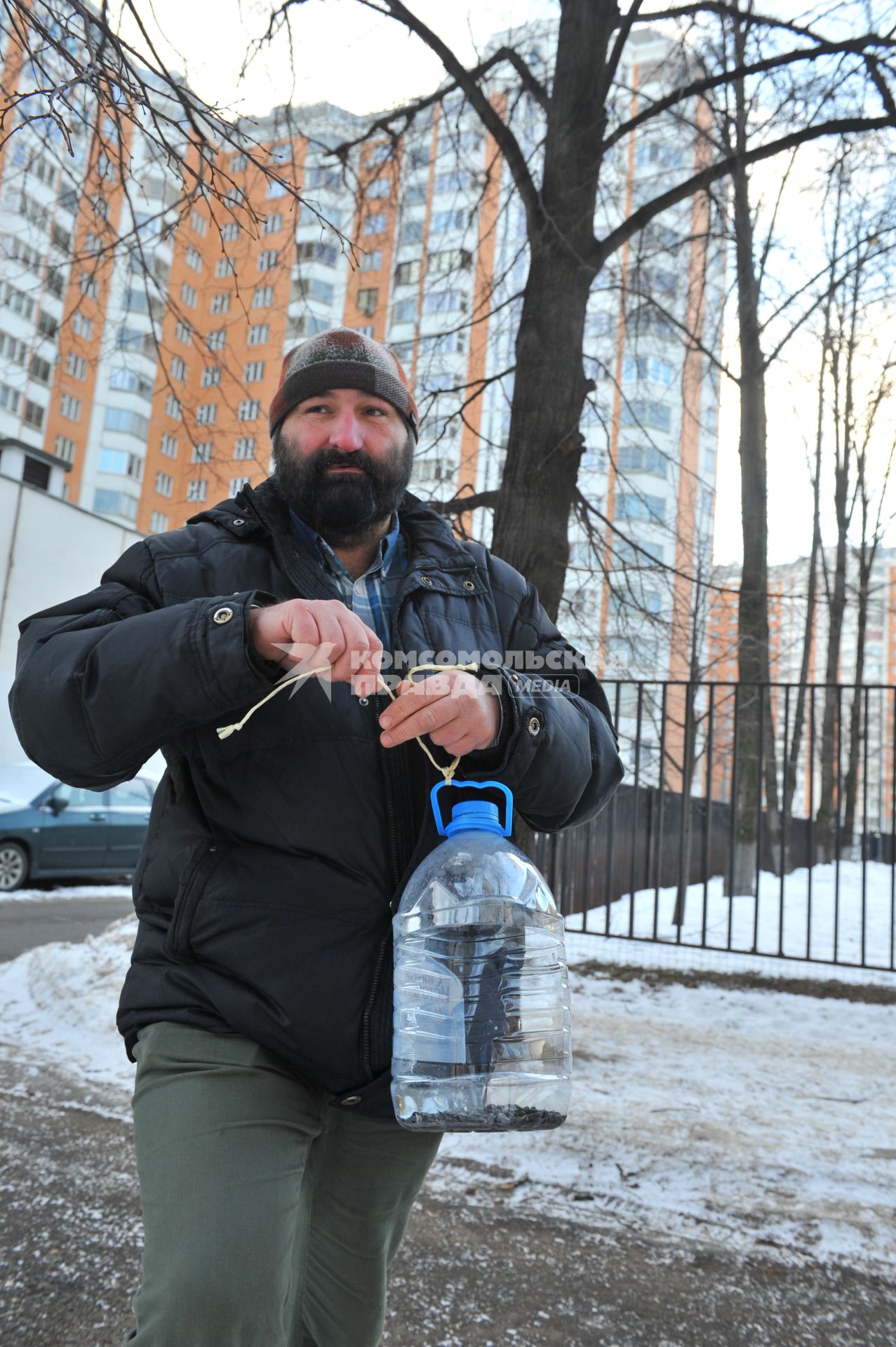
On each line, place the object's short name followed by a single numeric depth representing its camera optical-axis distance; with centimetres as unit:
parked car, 1304
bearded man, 156
